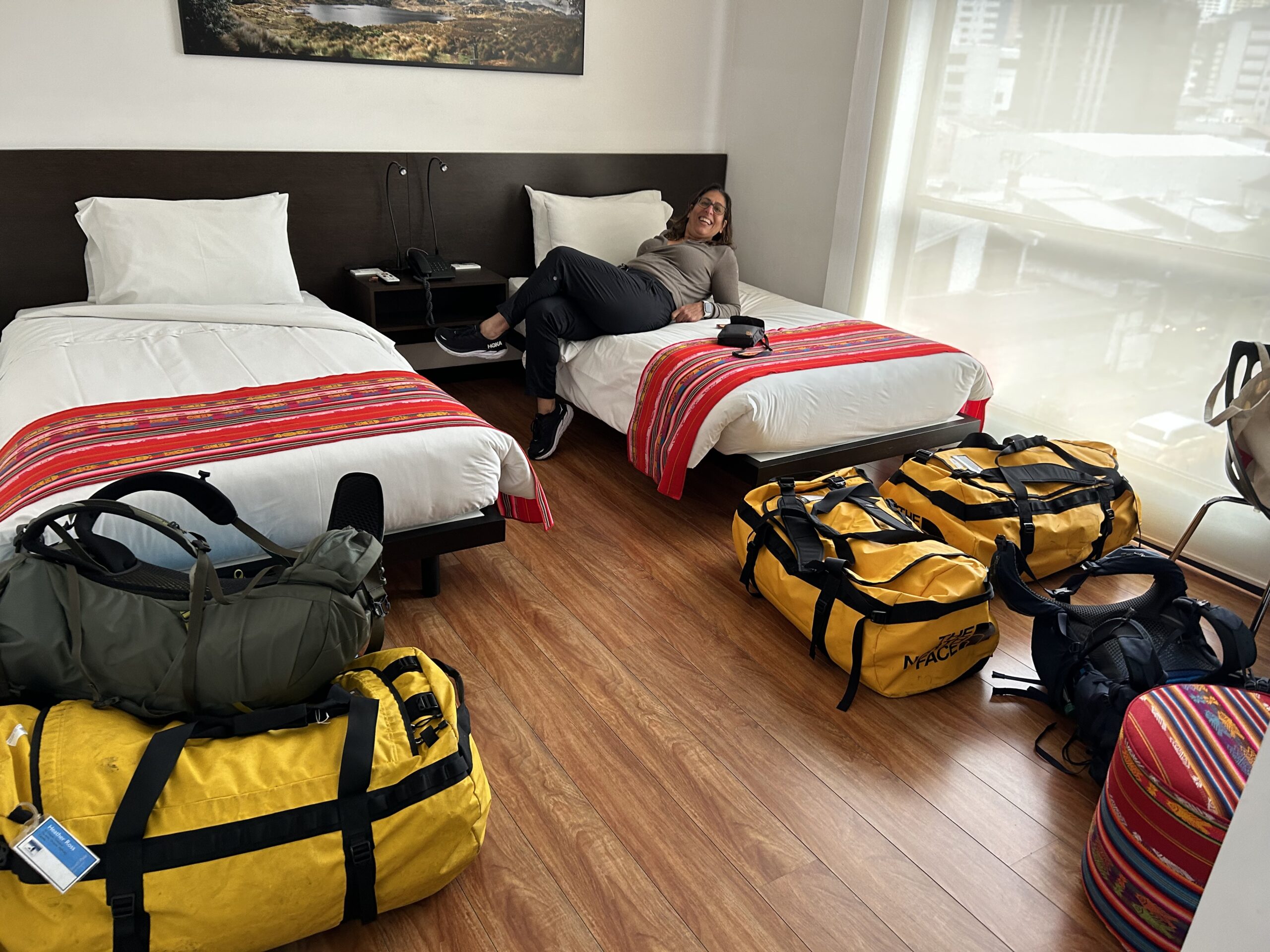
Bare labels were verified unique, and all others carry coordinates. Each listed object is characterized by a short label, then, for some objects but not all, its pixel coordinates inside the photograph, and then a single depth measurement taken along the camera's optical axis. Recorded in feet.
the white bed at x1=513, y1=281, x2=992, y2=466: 9.44
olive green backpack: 5.02
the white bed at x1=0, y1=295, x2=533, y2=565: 6.84
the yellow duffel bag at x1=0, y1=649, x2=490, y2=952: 4.33
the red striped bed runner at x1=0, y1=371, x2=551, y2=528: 6.65
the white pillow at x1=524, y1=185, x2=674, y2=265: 13.33
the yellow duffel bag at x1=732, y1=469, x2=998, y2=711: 7.02
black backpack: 6.30
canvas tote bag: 7.57
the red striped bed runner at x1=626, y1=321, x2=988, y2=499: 9.55
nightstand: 11.95
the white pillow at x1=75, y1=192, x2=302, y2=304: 10.50
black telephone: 12.25
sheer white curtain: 9.07
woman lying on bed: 11.16
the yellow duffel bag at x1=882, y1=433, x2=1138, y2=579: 8.62
